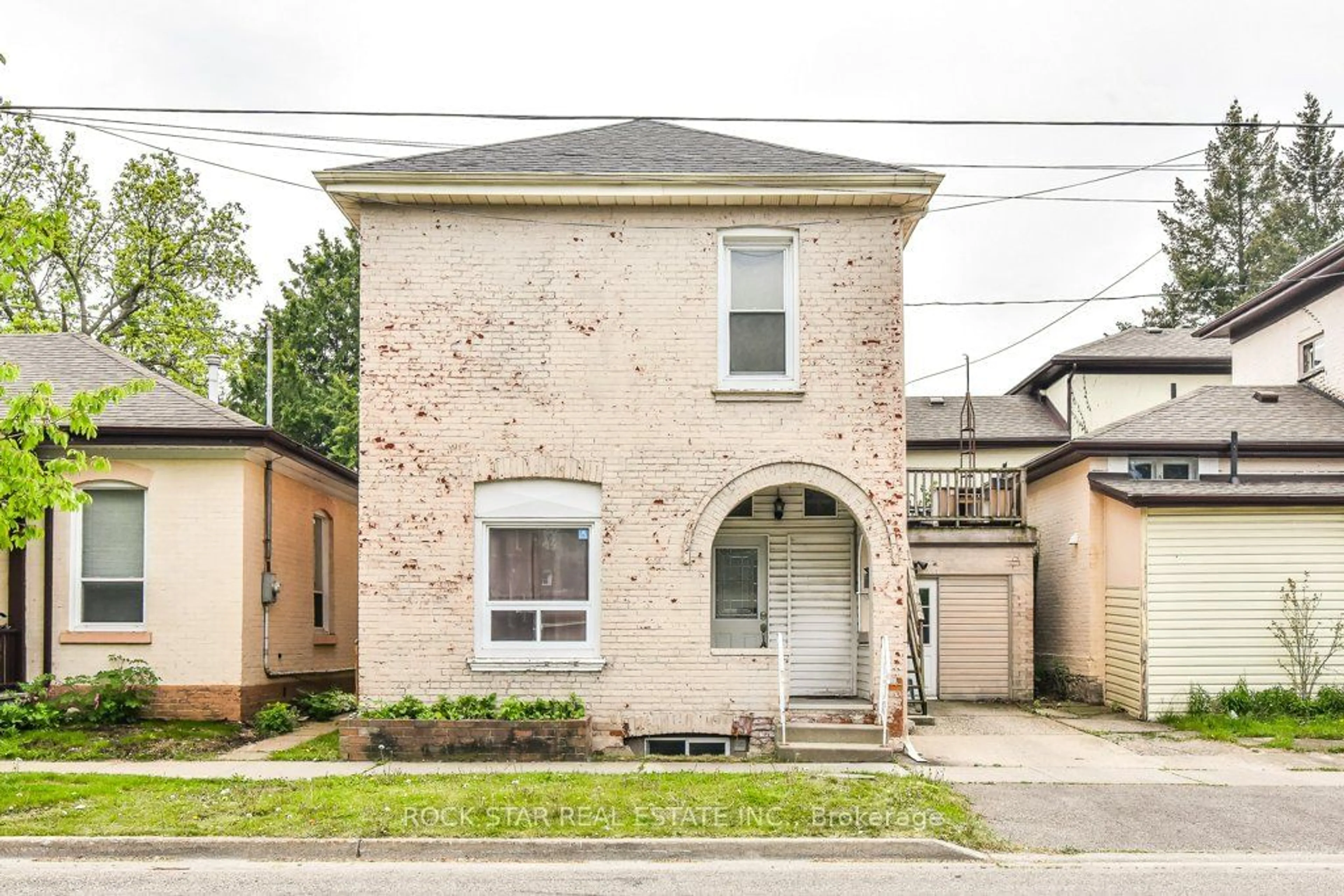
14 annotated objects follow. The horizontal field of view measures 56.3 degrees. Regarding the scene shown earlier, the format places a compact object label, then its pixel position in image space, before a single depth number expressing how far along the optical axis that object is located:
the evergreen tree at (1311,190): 48.72
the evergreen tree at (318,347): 35.75
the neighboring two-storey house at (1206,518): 16.80
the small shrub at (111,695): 14.77
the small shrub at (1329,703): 16.14
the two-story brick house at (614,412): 13.73
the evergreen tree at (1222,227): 49.78
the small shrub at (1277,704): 16.19
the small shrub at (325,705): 17.28
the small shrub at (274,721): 15.30
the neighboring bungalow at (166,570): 15.38
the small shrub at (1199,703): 16.50
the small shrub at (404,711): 13.21
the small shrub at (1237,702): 16.38
